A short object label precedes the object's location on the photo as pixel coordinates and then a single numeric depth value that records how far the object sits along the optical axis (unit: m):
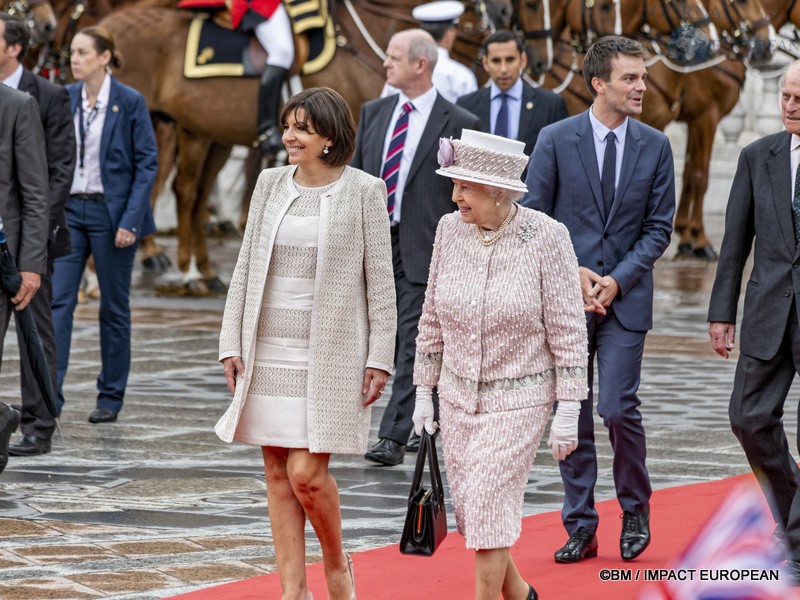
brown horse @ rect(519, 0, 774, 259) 26.22
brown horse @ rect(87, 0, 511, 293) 25.46
